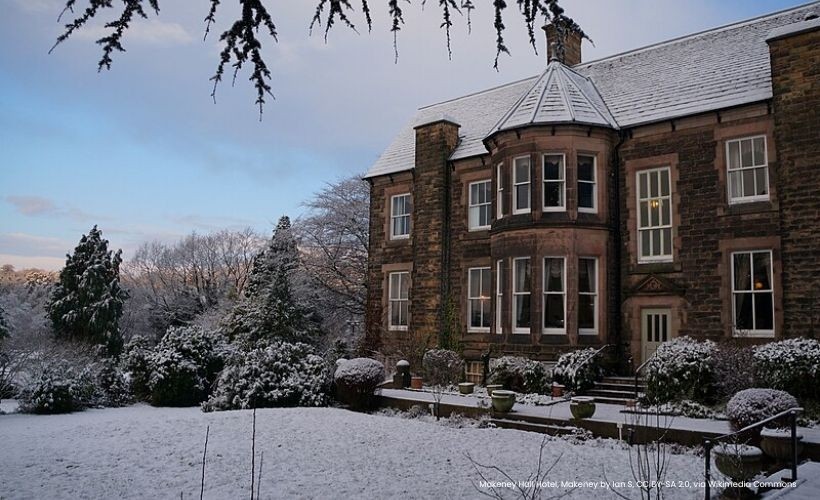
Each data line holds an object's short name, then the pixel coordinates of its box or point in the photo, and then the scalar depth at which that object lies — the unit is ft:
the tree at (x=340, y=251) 103.50
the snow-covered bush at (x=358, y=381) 53.21
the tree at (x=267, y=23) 14.92
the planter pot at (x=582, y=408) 40.68
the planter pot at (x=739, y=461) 25.30
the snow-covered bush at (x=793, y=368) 40.70
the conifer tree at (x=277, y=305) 91.71
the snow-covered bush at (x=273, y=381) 54.90
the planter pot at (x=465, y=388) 55.98
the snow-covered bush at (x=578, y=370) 52.90
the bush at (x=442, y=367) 63.67
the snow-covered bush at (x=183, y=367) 61.87
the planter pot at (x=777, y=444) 29.27
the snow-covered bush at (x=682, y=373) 45.16
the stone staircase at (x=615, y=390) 51.31
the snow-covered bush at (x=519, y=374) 54.29
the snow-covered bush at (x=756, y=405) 32.81
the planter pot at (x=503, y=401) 44.78
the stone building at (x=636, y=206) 50.11
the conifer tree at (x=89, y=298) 88.99
